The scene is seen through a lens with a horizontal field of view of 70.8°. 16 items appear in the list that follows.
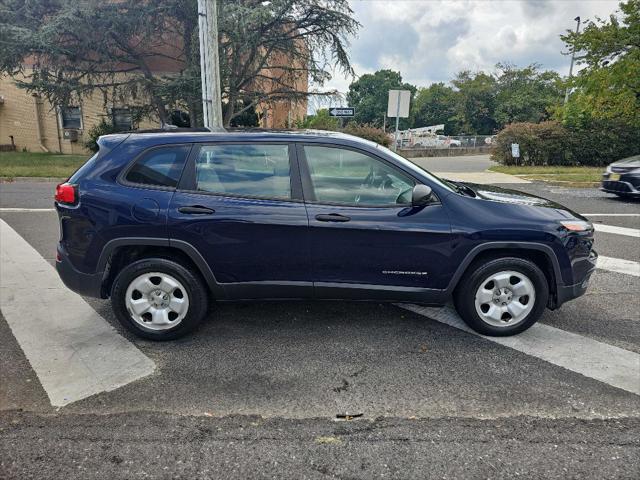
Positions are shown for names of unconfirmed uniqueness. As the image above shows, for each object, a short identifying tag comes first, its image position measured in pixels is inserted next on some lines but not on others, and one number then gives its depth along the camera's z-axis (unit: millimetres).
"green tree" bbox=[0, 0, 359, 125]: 17172
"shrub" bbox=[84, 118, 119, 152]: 23078
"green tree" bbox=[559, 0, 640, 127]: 14185
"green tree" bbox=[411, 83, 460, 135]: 69375
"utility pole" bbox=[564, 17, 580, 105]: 16008
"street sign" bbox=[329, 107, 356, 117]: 15102
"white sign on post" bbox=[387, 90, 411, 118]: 12695
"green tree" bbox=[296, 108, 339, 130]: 27834
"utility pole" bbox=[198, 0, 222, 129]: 9086
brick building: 24812
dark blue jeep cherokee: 3465
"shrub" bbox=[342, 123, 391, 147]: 19922
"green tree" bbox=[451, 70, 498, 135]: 58862
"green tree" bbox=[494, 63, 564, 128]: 51653
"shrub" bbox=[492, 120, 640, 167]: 19094
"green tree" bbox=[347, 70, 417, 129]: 91562
